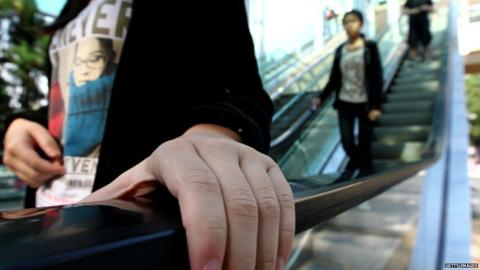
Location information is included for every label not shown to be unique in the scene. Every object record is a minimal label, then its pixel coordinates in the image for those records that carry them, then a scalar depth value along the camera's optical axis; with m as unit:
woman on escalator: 3.31
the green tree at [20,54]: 6.88
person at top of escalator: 6.16
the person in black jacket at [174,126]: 0.33
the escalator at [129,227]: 0.23
